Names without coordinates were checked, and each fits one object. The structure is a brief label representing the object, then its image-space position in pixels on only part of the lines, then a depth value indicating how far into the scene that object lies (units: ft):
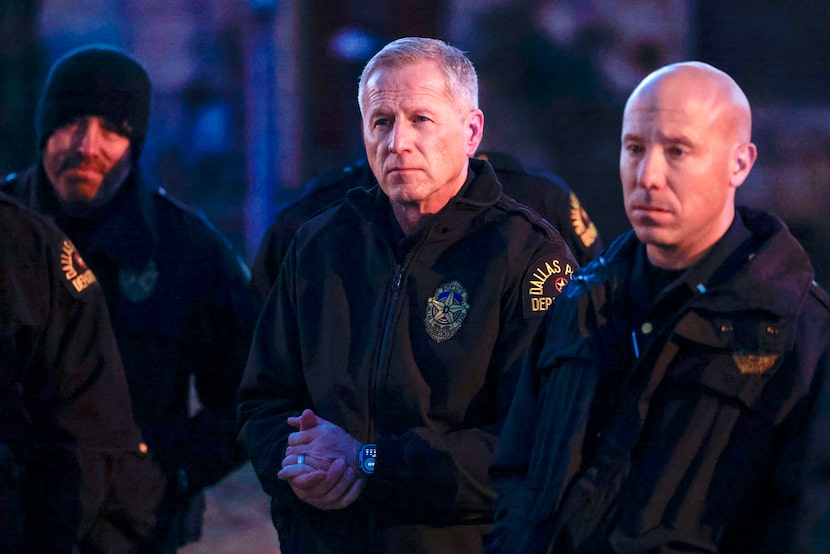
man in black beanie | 21.24
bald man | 11.29
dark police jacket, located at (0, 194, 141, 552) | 17.57
